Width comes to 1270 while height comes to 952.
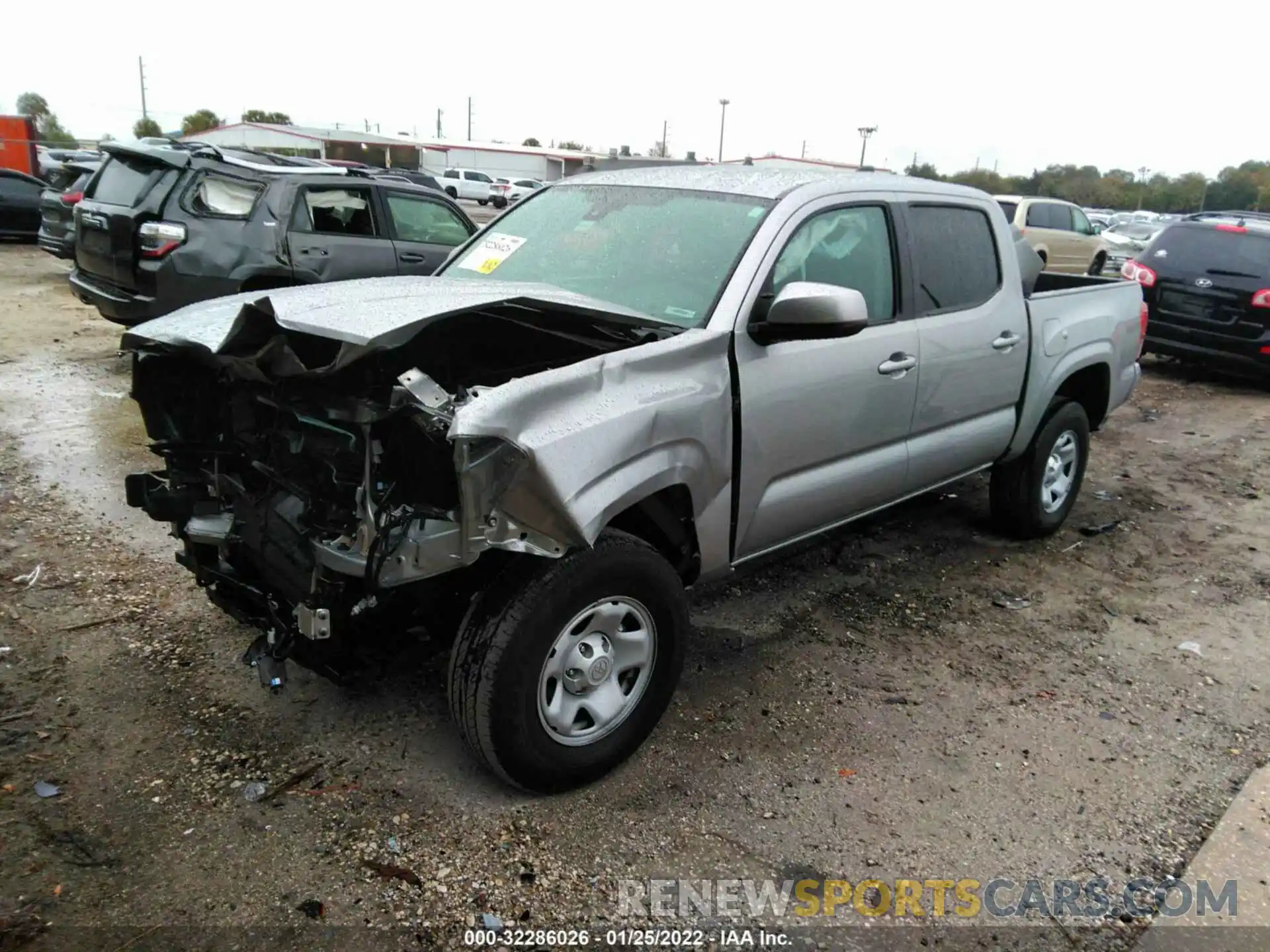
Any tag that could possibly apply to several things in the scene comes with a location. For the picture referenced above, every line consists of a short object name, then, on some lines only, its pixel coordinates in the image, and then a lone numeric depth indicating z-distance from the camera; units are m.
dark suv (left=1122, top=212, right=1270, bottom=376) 9.37
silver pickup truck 2.63
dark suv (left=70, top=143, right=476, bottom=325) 7.04
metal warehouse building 63.47
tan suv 17.00
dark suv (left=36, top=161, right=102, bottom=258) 10.91
